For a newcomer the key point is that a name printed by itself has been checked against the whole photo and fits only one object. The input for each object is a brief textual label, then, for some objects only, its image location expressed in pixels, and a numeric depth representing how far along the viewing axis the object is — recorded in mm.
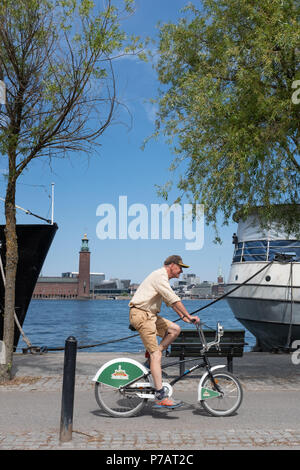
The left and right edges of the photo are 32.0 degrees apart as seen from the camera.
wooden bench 8992
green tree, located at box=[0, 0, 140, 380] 8836
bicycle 6379
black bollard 5551
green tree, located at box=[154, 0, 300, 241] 9217
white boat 17078
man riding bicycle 6285
